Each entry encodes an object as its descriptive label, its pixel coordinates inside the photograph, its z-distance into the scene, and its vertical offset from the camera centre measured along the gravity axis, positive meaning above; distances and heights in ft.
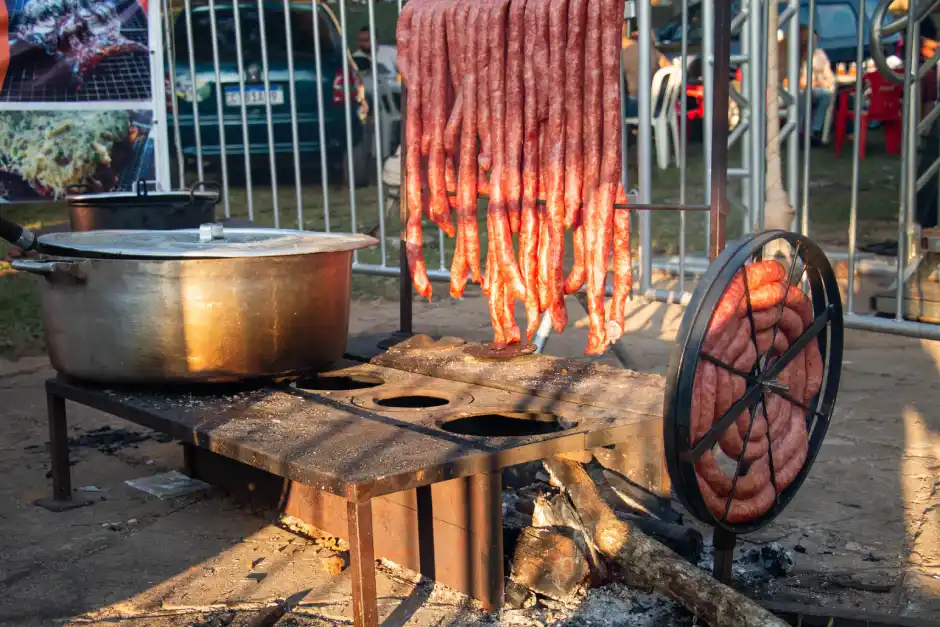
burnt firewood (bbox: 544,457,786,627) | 9.12 -3.79
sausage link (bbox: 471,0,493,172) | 12.84 +0.80
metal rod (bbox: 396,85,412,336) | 14.19 -1.60
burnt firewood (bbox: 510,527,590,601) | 10.32 -3.92
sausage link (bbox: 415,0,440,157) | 13.43 +1.07
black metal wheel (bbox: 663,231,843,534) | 9.34 -2.25
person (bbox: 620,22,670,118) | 28.25 +2.25
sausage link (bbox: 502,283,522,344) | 13.55 -2.11
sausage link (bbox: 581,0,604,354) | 12.14 +0.15
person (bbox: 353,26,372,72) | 41.11 +4.02
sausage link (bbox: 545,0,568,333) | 12.32 +0.05
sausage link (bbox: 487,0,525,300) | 12.77 -0.01
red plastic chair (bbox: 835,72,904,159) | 44.27 +1.22
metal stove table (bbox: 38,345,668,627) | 9.33 -2.63
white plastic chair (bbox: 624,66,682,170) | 35.47 +1.63
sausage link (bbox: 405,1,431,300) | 13.57 -0.22
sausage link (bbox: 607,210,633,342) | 12.85 -1.51
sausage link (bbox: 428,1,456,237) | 13.35 +0.32
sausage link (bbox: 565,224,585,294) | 13.05 -1.41
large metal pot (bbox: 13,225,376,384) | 11.31 -1.50
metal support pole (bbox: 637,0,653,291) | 16.75 +0.11
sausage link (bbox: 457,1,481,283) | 12.97 -0.06
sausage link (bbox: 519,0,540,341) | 12.59 -0.25
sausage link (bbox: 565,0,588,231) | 12.21 +0.47
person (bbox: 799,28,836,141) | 46.62 +2.25
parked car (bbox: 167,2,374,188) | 35.65 +2.58
